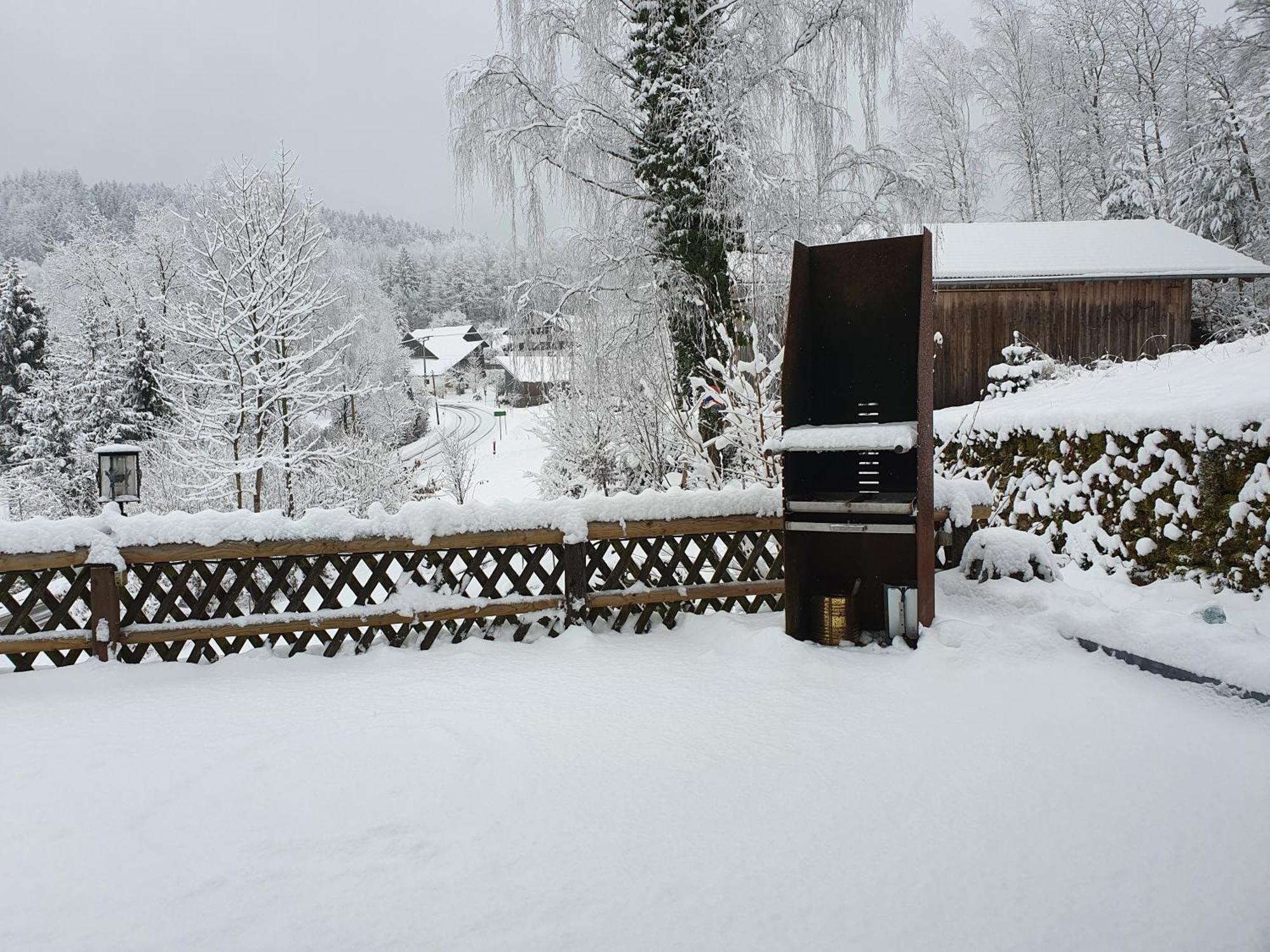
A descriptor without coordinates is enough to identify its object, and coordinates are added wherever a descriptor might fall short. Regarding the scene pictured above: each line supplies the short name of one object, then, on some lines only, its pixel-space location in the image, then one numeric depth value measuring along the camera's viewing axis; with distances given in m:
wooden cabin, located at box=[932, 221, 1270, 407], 13.59
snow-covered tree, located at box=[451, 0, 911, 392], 7.01
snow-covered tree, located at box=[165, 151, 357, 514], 14.70
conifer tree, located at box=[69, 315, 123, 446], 19.75
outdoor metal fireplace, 3.81
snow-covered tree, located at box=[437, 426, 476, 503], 19.81
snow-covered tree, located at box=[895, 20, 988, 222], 22.34
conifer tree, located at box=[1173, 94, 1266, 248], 16.91
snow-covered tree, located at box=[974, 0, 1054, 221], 21.30
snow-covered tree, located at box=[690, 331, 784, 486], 6.27
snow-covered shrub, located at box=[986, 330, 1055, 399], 10.34
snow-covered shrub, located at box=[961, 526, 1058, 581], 4.44
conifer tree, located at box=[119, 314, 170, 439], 19.91
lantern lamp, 8.75
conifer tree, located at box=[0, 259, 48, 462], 23.61
